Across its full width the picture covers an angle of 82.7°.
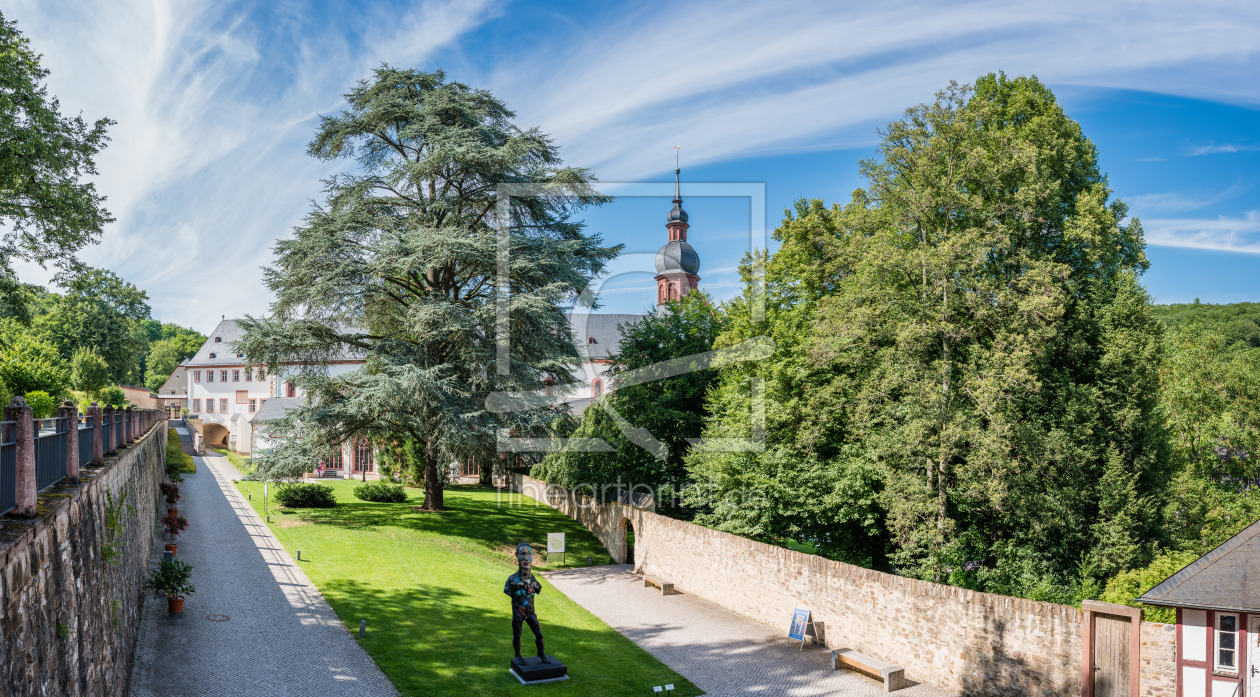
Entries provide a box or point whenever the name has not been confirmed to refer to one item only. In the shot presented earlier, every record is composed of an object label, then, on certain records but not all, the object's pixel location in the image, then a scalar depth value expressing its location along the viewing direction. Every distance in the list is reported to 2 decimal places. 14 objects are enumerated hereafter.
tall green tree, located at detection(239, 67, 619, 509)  23.39
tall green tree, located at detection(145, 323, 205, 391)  95.69
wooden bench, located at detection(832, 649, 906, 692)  13.95
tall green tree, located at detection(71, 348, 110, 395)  44.20
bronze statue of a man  13.16
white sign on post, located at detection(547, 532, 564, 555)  23.48
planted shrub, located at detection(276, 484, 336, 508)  26.67
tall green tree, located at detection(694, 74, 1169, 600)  17.72
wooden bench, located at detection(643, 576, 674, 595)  21.12
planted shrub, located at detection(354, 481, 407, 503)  29.50
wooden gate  11.38
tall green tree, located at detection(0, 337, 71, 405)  21.55
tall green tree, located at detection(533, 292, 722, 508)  27.23
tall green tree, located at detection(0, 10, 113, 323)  17.97
